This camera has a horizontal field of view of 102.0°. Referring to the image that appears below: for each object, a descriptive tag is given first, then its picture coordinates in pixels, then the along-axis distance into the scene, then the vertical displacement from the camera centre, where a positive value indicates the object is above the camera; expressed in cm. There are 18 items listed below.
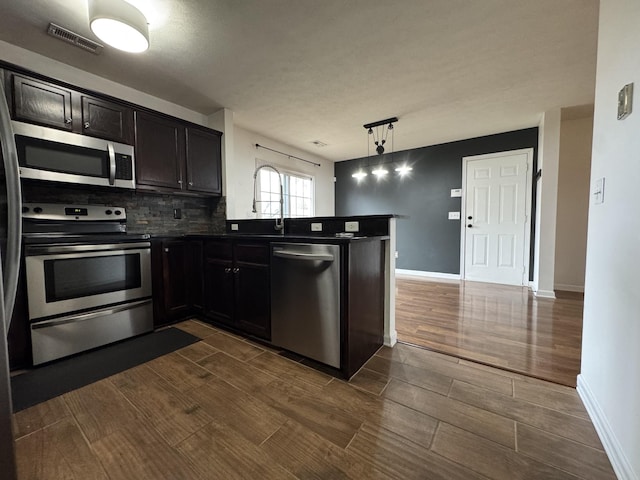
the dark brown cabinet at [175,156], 259 +78
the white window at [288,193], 440 +63
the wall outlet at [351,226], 221 +1
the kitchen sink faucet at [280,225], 263 +2
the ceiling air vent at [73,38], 188 +143
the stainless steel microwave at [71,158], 194 +57
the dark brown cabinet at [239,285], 210 -52
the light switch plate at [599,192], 134 +19
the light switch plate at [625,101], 110 +55
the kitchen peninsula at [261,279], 172 -45
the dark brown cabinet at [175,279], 248 -52
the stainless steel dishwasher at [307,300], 172 -52
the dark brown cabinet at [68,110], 192 +96
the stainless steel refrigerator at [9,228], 62 -1
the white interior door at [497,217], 409 +17
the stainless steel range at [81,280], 183 -43
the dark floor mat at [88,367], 155 -99
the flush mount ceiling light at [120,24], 155 +126
